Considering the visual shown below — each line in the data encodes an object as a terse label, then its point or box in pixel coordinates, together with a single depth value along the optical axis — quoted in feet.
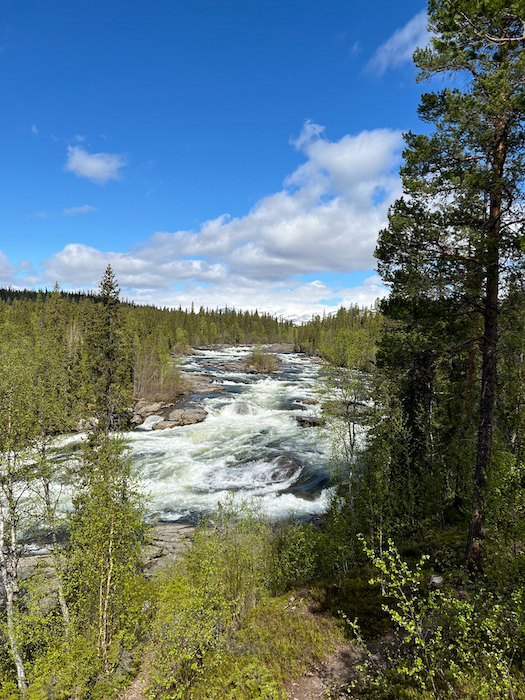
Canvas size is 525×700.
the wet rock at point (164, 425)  134.92
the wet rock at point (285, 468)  91.40
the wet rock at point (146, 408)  151.36
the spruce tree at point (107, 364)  79.20
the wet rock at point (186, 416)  138.46
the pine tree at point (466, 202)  30.04
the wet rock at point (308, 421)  130.42
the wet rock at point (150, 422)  137.60
